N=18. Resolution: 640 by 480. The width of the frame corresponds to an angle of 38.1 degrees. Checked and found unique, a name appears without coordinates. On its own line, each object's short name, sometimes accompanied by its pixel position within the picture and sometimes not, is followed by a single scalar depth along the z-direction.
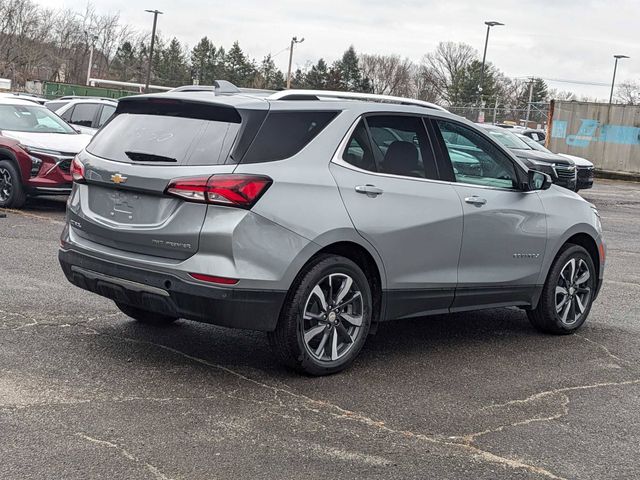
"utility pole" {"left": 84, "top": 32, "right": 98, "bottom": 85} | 81.09
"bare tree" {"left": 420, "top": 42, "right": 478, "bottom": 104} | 99.44
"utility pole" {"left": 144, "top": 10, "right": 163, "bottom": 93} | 61.46
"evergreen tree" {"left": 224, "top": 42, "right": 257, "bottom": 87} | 113.50
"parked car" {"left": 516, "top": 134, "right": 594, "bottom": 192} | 22.77
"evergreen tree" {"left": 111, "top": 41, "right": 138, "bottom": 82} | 101.94
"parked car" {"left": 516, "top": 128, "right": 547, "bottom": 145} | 34.59
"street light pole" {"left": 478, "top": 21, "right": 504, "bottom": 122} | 55.75
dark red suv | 13.05
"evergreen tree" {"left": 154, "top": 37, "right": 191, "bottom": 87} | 109.81
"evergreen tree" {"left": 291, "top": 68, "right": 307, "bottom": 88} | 101.27
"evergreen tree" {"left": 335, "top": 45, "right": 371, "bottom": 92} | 107.19
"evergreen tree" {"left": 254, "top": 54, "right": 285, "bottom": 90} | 106.25
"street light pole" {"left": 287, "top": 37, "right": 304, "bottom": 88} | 67.99
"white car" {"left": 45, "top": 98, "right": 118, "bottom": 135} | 17.80
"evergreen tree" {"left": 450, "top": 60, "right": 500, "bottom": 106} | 88.06
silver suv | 5.23
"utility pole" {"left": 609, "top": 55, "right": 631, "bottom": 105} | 73.21
